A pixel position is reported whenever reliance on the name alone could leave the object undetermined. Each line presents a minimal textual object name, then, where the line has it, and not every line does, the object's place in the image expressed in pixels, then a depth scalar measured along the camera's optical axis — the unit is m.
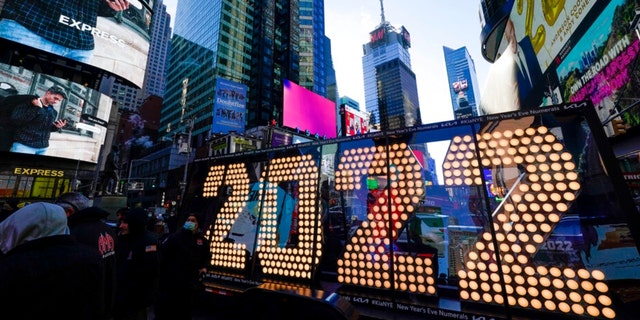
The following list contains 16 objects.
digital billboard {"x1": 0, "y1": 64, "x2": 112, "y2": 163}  28.14
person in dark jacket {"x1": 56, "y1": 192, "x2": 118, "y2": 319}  3.21
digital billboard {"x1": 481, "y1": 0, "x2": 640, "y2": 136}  9.65
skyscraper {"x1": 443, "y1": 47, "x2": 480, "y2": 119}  100.34
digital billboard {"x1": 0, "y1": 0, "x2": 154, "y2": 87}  29.30
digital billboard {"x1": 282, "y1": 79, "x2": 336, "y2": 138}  37.72
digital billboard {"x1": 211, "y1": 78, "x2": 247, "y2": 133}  39.94
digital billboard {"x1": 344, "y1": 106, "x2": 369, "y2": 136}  42.22
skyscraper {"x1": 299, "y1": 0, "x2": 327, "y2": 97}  96.06
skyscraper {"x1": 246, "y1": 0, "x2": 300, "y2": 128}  75.62
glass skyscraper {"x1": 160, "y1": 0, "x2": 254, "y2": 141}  71.44
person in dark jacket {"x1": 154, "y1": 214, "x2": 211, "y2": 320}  4.61
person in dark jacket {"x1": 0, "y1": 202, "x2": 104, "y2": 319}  1.81
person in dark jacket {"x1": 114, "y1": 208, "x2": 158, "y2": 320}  4.21
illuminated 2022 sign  3.11
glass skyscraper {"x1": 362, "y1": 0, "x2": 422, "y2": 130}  194.00
